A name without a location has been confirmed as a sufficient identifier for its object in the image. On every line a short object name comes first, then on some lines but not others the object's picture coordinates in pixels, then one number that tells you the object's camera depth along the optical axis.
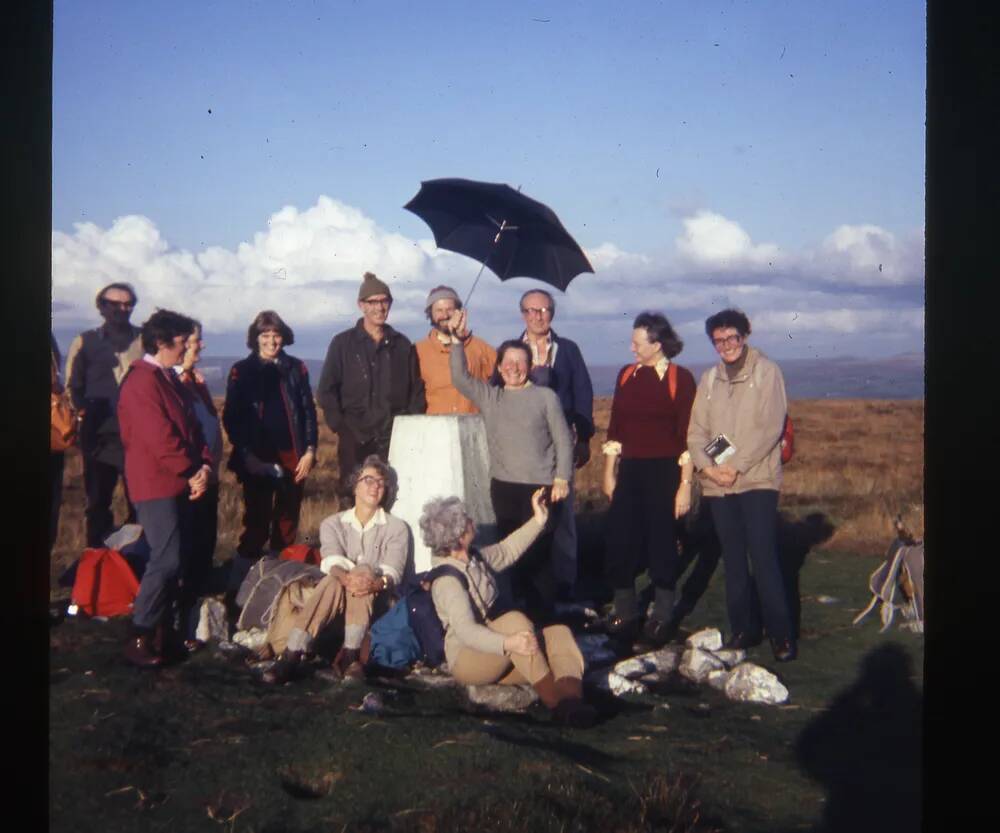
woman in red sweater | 7.46
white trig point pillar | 7.52
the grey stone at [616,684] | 6.41
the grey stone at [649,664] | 6.76
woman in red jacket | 6.33
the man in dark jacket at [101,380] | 8.00
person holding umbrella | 7.42
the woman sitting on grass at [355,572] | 6.35
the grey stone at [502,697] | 5.91
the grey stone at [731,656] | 6.94
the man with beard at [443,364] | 7.80
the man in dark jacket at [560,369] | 8.02
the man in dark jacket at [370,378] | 7.79
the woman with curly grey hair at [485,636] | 5.78
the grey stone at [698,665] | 6.75
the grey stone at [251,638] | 6.91
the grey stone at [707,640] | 7.17
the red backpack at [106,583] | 7.26
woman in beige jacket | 6.93
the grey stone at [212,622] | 6.97
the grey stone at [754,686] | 6.29
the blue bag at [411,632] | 6.26
